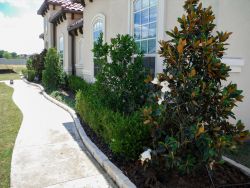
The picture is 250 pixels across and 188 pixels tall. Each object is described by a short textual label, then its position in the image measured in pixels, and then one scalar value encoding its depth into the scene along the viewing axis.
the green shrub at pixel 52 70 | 11.42
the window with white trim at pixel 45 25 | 17.40
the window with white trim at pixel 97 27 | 8.28
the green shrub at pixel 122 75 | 4.73
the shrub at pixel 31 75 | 16.53
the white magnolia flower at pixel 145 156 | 3.01
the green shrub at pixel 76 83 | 9.46
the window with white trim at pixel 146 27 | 5.46
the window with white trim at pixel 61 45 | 13.96
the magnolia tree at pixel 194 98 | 2.75
